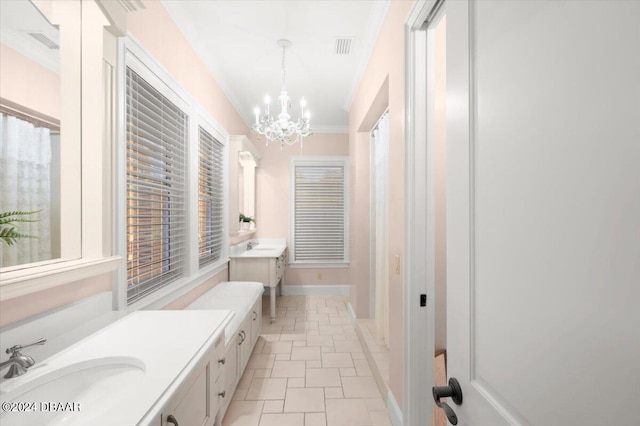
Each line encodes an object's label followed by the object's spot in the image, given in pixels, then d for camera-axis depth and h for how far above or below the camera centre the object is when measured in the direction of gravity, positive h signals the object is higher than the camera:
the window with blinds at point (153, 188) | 1.79 +0.18
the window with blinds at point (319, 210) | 5.17 +0.07
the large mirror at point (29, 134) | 1.02 +0.30
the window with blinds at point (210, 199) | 2.97 +0.16
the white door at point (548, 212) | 0.43 +0.00
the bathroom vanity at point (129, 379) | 0.86 -0.54
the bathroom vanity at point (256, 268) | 3.78 -0.70
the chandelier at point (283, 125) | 2.94 +0.93
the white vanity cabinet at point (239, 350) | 2.04 -1.10
